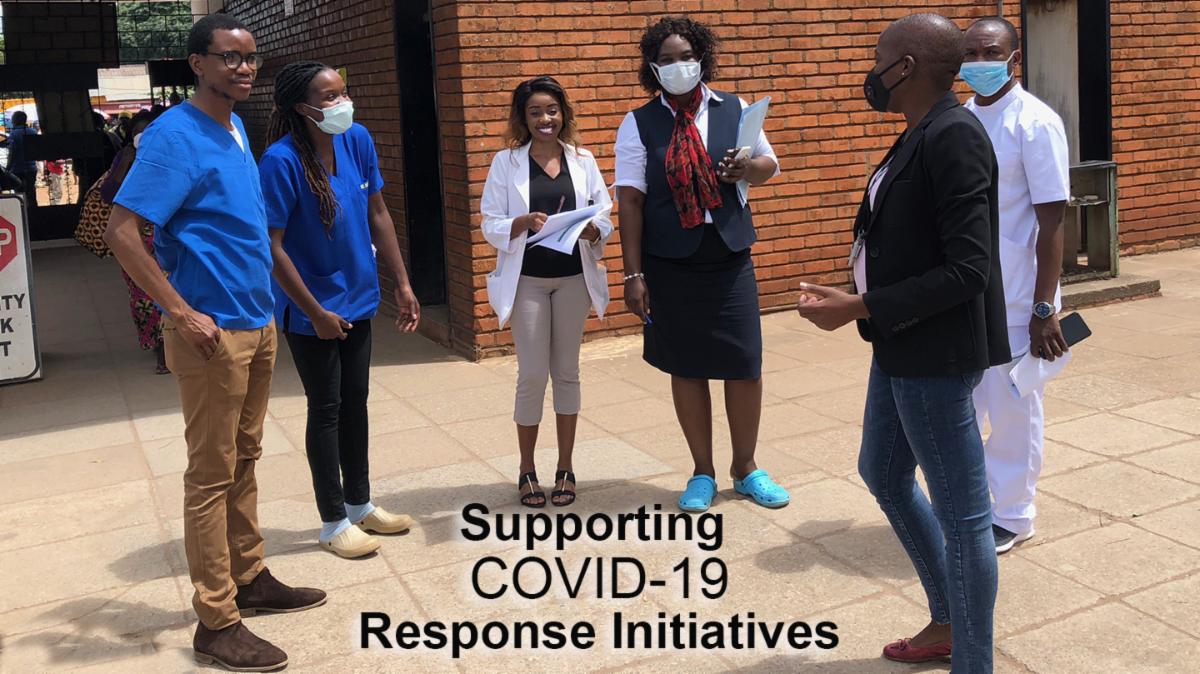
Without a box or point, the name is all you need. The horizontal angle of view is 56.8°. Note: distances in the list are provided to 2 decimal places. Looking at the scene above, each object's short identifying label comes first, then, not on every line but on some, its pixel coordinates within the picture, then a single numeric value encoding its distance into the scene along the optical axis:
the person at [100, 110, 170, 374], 7.60
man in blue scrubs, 3.33
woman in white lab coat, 4.78
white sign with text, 7.46
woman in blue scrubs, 4.15
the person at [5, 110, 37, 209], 17.17
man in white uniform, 3.92
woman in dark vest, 4.61
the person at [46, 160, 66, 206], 19.81
